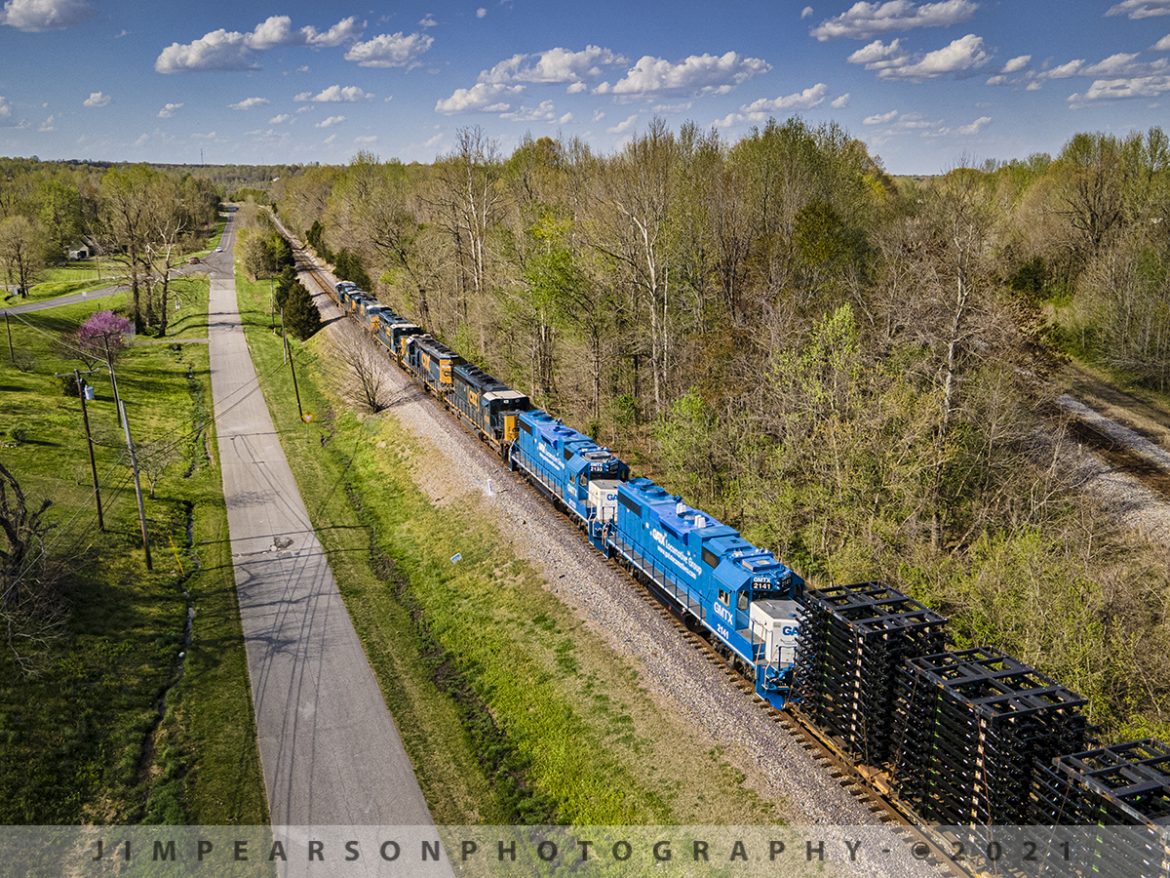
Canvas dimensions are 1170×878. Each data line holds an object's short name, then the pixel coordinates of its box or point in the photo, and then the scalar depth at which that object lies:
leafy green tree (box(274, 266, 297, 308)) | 81.90
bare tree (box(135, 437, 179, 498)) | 44.53
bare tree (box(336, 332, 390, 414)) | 56.41
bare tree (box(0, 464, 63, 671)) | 26.25
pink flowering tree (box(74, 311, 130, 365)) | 64.44
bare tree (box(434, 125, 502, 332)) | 67.39
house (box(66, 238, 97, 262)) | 135.25
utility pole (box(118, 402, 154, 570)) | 32.53
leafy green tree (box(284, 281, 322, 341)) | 77.44
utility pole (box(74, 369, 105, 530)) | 35.50
